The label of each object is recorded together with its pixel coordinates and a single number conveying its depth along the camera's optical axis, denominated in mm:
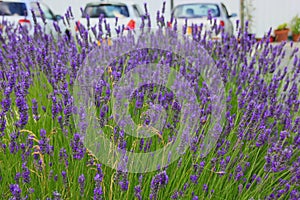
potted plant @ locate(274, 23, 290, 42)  15841
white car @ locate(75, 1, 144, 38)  9719
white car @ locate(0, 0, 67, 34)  8531
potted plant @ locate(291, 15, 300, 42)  15859
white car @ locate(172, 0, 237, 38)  11030
